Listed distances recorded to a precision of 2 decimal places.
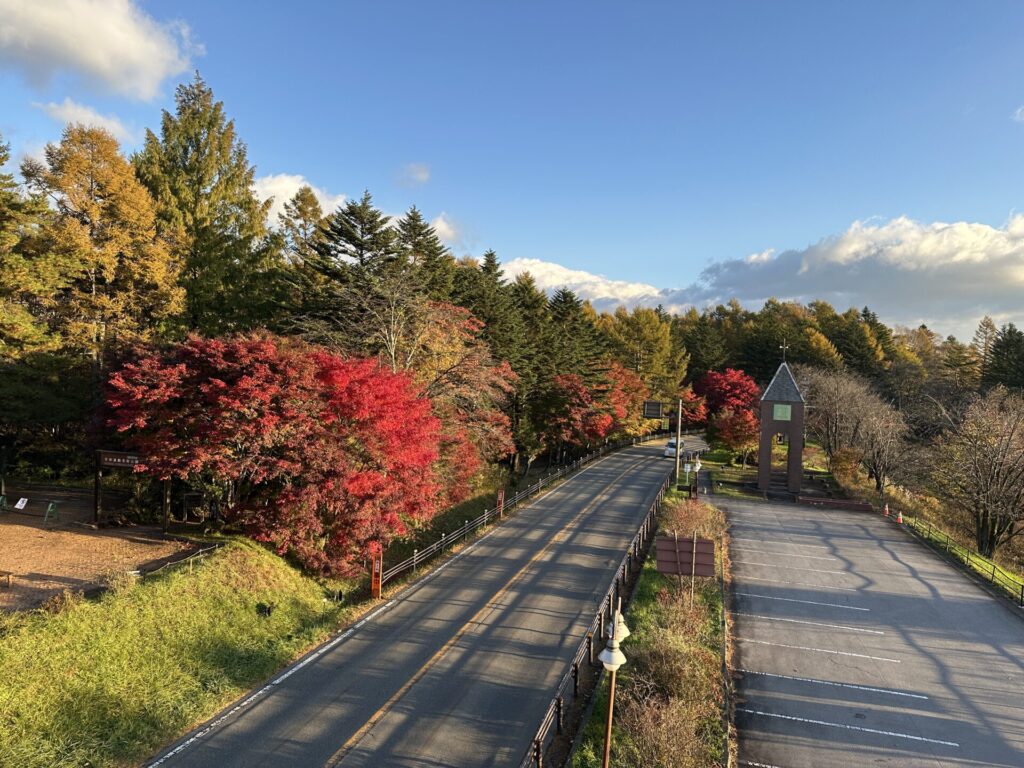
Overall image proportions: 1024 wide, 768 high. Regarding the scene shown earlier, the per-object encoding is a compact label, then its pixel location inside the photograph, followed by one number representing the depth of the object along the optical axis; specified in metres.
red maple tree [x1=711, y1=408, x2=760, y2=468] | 44.00
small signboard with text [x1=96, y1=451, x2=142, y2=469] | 17.25
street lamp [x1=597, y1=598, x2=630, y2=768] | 7.94
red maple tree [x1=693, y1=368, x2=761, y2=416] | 52.97
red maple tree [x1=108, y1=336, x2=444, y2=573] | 15.77
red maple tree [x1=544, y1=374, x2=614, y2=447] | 42.47
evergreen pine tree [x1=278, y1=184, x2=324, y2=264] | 43.56
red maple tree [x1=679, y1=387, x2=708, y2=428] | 64.31
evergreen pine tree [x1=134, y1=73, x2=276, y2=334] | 27.03
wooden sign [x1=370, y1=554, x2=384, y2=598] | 16.58
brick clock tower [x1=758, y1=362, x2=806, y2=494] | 36.44
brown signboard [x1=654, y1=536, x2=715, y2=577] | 14.09
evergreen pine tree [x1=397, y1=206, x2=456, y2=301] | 32.66
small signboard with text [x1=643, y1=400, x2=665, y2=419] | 52.03
